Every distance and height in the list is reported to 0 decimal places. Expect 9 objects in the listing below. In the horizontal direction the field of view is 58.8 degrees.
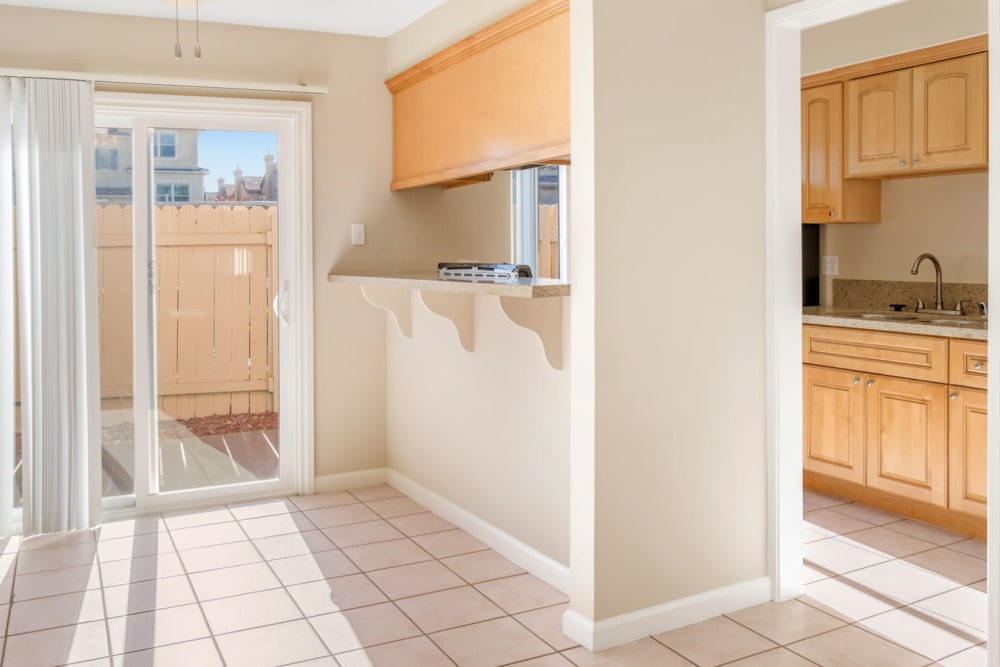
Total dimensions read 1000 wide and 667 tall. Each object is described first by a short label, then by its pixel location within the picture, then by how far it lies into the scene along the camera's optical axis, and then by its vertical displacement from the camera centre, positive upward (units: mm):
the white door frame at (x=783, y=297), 2914 -2
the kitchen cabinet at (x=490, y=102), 2998 +770
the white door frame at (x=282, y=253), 4070 +231
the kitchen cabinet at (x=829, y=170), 4465 +645
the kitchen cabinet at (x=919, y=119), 3840 +806
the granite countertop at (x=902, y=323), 3595 -121
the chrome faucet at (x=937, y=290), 4242 +21
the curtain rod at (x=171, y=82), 3756 +998
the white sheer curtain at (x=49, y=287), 3750 +64
